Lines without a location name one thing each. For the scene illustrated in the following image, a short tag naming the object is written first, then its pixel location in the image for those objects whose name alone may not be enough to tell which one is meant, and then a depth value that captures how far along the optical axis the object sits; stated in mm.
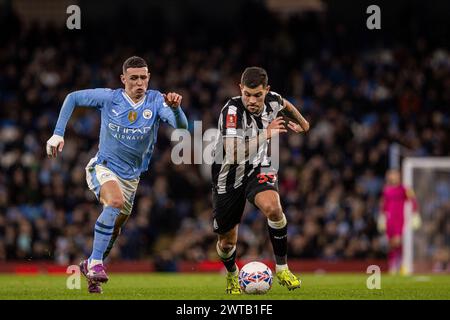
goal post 19203
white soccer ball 9562
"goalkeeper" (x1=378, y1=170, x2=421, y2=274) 18406
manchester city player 10062
